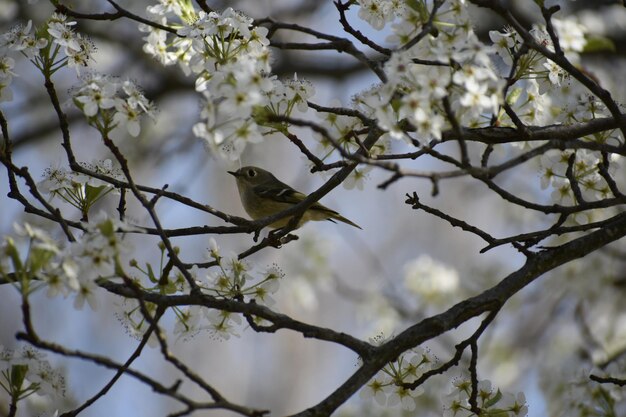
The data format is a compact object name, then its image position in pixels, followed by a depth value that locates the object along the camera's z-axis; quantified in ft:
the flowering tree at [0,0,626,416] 13.14
